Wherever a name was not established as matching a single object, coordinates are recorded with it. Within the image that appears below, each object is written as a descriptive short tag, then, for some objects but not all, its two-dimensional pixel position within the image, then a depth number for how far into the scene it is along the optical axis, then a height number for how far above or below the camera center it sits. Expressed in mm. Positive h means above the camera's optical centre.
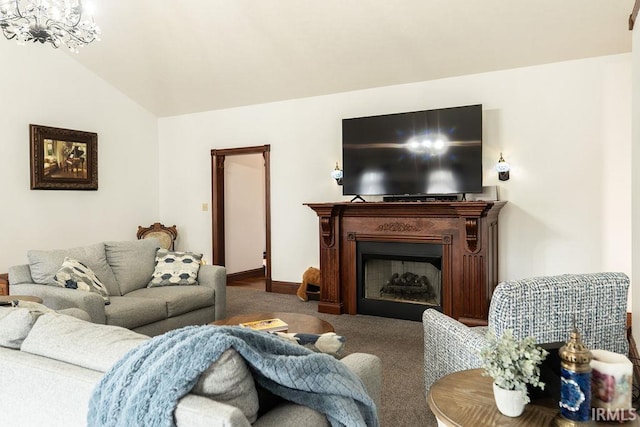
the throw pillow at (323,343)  1805 -553
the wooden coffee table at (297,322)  2977 -805
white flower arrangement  1215 -431
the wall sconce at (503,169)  4445 +346
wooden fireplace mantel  4109 -335
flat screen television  4434 +544
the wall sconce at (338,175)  5246 +360
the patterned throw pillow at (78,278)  3423 -530
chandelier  3002 +1294
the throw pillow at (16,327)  1512 -392
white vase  1246 -546
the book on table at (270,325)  2906 -770
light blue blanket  1058 -426
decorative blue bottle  1162 -458
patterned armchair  1792 -430
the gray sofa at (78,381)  1072 -458
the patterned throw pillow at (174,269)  4230 -575
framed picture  5238 +617
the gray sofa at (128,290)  3291 -660
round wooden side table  1251 -599
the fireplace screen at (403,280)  4617 -784
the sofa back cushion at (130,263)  4055 -496
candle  1169 -469
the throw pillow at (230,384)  1088 -427
